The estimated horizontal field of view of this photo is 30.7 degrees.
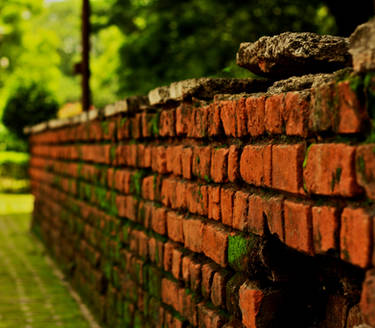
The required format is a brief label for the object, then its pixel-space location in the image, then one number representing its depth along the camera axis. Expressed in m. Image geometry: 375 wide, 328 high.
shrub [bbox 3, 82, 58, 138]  17.31
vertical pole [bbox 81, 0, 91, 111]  9.54
